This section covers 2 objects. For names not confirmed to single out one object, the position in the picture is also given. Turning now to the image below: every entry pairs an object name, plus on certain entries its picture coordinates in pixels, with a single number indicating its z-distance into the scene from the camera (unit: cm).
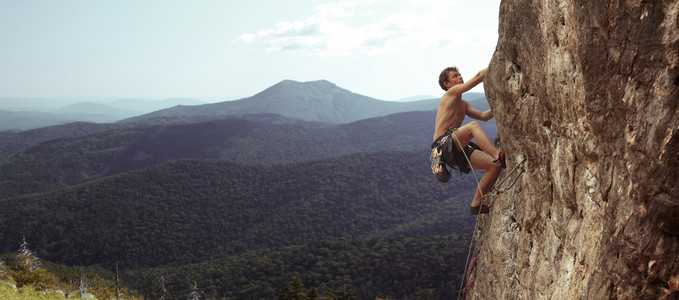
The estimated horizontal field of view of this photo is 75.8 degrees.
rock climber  625
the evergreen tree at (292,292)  3671
